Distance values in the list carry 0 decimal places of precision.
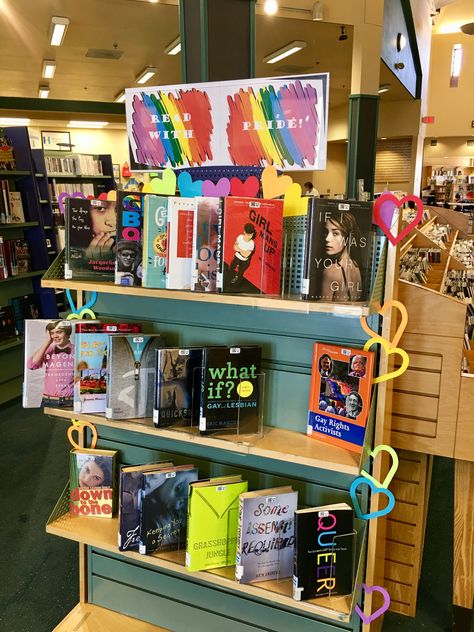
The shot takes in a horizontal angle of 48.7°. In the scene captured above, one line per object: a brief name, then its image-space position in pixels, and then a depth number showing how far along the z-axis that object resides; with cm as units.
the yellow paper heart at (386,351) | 157
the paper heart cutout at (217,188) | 182
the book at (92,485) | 212
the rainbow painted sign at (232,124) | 168
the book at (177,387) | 175
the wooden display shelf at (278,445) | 156
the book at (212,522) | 175
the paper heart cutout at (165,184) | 193
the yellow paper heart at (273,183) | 170
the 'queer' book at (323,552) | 161
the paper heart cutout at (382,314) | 156
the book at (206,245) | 160
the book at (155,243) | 173
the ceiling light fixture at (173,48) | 789
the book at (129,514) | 188
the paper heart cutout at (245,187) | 178
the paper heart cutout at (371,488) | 165
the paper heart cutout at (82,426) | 223
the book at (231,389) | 168
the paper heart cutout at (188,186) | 188
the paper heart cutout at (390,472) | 160
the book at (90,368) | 191
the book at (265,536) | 169
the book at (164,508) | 184
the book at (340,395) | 161
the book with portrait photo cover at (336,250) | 146
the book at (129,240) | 179
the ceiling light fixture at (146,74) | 959
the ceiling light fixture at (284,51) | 856
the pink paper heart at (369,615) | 174
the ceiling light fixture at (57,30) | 681
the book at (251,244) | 155
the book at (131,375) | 182
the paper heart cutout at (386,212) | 154
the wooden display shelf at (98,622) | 218
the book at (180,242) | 166
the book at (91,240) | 188
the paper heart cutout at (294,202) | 166
